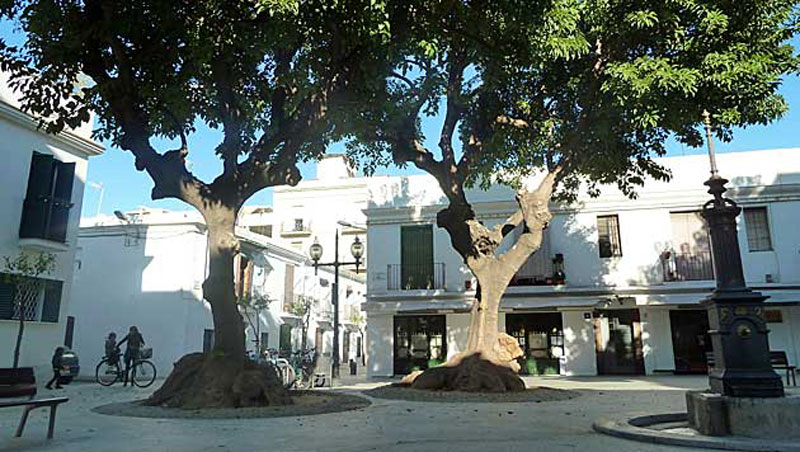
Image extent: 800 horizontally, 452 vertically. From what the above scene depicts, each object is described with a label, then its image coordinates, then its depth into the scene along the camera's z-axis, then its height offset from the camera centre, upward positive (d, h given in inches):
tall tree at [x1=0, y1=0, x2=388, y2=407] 319.0 +158.7
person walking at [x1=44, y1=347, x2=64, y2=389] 532.4 -17.6
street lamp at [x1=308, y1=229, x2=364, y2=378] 672.6 +101.3
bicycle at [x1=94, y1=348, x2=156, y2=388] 616.2 -33.5
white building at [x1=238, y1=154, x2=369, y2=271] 1491.1 +329.2
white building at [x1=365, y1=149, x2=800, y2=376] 734.5 +80.2
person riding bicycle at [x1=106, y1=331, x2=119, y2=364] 623.8 -6.4
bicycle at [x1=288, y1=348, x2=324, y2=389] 536.1 -27.0
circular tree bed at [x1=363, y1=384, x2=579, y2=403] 422.9 -38.6
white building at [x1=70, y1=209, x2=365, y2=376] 813.0 +81.6
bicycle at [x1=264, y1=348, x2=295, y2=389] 508.5 -23.4
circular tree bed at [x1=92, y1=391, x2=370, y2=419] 323.2 -38.0
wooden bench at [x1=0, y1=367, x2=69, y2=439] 275.7 -18.6
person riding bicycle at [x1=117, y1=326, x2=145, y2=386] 596.7 -4.0
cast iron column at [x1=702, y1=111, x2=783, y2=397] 248.3 +7.4
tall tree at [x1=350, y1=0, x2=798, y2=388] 362.9 +177.1
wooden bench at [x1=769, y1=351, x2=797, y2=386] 481.4 -15.3
